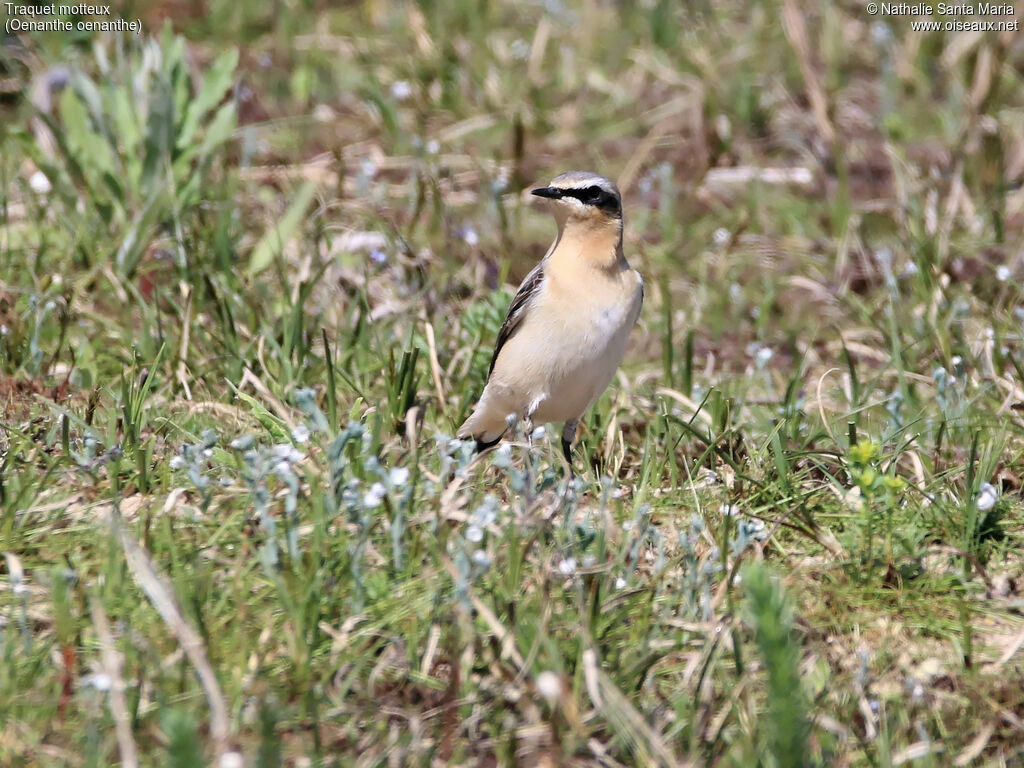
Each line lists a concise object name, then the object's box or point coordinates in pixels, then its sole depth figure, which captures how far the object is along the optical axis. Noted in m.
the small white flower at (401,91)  18.72
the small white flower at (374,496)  8.19
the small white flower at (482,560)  7.96
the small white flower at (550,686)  7.04
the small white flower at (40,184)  15.13
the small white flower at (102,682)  6.99
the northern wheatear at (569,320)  11.64
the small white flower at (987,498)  9.19
